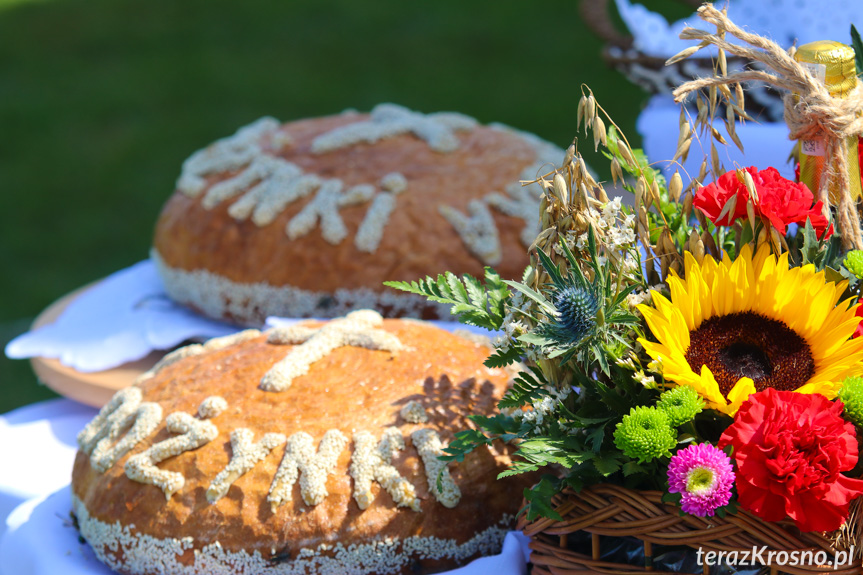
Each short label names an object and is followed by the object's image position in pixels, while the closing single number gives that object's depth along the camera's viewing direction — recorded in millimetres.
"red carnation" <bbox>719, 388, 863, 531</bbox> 1513
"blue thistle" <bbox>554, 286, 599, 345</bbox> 1551
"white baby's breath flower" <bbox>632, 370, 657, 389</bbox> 1568
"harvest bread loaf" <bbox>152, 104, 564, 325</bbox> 2301
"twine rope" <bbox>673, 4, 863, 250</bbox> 1582
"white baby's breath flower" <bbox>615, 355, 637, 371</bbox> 1578
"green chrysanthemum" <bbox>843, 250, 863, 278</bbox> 1576
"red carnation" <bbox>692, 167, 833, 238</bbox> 1579
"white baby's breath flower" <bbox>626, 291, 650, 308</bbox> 1592
